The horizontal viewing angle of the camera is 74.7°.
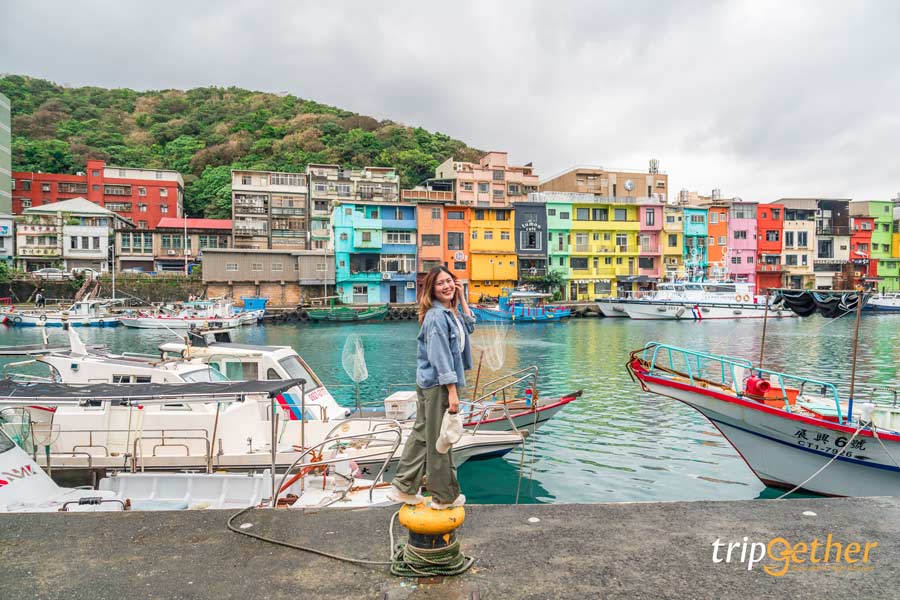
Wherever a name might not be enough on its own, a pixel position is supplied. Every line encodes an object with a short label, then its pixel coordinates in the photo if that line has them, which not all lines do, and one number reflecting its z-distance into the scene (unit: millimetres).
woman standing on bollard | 3797
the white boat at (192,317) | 43906
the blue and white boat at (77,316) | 44406
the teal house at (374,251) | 56781
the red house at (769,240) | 67562
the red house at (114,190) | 64250
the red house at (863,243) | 71750
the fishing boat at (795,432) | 8727
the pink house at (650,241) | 64375
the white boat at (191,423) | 9016
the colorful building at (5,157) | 60625
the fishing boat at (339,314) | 51656
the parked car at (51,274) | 53938
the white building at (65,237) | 56656
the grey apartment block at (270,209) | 59062
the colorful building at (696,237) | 64831
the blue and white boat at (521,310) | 50312
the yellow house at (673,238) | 64562
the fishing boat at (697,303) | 52750
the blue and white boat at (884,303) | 59844
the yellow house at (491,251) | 59156
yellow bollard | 3617
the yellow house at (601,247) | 63156
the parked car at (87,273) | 54844
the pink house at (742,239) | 66812
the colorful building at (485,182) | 61750
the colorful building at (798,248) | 68938
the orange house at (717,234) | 66188
